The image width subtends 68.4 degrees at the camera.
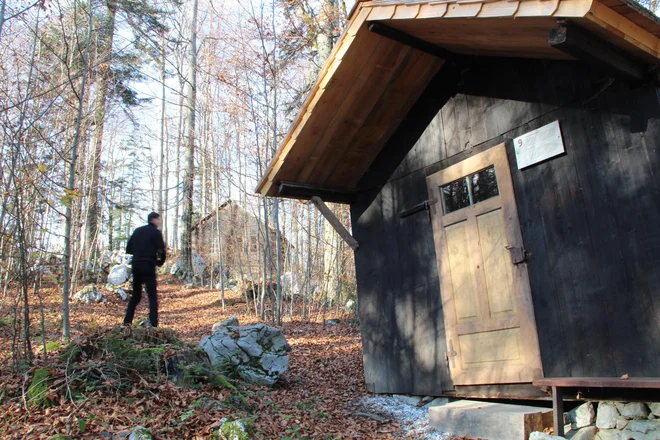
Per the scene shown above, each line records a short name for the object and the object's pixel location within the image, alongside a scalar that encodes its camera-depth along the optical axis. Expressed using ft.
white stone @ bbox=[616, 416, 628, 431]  12.89
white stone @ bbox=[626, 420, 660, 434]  12.28
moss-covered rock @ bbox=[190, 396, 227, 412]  14.57
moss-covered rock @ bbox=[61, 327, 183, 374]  16.07
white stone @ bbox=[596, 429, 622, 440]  12.87
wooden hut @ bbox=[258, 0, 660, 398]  13.05
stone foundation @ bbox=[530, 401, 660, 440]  12.44
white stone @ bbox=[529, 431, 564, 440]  12.73
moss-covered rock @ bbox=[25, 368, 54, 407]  13.39
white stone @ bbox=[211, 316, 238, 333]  25.18
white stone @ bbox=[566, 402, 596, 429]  13.72
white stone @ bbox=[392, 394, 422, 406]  19.91
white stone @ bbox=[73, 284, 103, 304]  43.68
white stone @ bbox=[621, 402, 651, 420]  12.71
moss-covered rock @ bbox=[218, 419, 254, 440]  12.88
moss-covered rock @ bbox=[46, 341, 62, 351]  20.79
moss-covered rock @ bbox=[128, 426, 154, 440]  11.93
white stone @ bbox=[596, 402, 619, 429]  13.16
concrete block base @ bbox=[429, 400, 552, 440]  14.15
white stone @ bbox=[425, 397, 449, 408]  18.74
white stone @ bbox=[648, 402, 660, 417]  12.46
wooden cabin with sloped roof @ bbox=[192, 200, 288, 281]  59.93
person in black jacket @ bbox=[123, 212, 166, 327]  22.36
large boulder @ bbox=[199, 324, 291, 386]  20.86
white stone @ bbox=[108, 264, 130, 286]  50.44
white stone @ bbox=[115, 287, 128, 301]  47.42
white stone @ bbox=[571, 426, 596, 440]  13.37
